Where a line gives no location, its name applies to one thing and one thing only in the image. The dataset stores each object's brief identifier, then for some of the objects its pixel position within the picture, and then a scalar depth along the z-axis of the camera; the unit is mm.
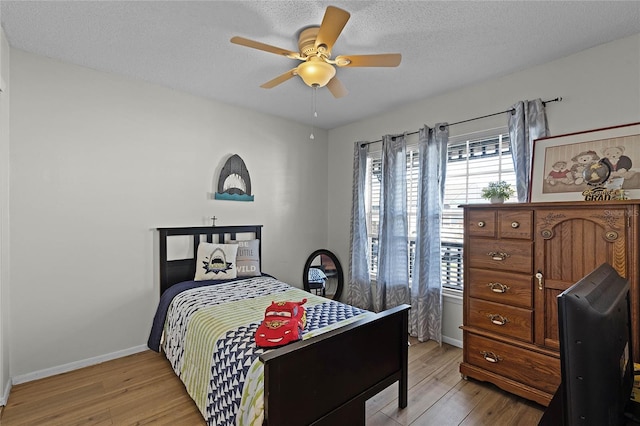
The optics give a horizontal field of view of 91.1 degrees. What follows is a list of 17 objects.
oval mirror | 4359
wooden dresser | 1863
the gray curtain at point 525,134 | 2604
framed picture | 2131
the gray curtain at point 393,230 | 3625
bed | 1481
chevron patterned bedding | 1680
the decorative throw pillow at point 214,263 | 3201
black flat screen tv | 502
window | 2955
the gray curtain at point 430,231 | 3240
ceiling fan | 1849
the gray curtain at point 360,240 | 4070
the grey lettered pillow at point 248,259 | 3426
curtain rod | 2550
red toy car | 1762
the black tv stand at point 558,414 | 757
